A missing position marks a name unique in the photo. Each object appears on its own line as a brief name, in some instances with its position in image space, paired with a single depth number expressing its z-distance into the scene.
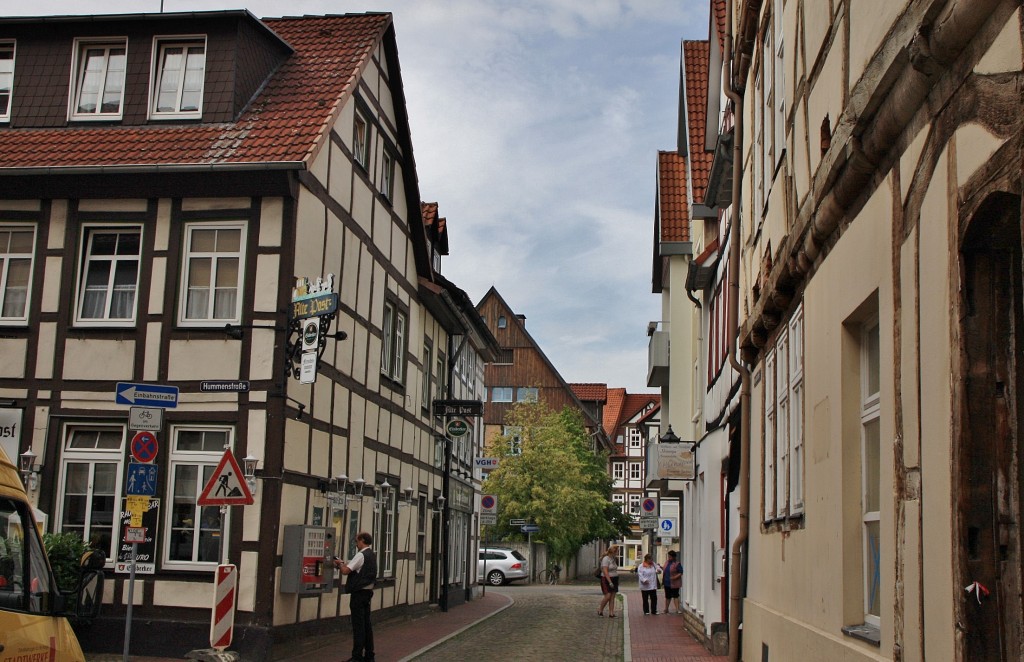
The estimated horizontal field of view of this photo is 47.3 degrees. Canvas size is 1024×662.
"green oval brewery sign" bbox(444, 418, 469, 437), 27.26
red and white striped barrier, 13.63
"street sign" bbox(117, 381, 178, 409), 12.20
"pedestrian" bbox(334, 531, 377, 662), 15.59
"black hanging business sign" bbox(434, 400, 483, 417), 25.72
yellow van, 6.40
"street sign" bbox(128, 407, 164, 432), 12.01
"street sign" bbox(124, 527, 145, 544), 12.02
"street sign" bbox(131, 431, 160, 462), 12.09
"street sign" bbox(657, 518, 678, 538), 34.66
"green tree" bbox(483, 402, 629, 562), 56.62
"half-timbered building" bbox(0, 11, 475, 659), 15.98
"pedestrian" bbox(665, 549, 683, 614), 30.52
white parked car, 47.56
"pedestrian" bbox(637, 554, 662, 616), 29.15
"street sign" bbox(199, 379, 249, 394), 16.02
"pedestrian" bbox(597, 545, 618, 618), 27.75
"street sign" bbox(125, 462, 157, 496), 12.04
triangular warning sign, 13.55
